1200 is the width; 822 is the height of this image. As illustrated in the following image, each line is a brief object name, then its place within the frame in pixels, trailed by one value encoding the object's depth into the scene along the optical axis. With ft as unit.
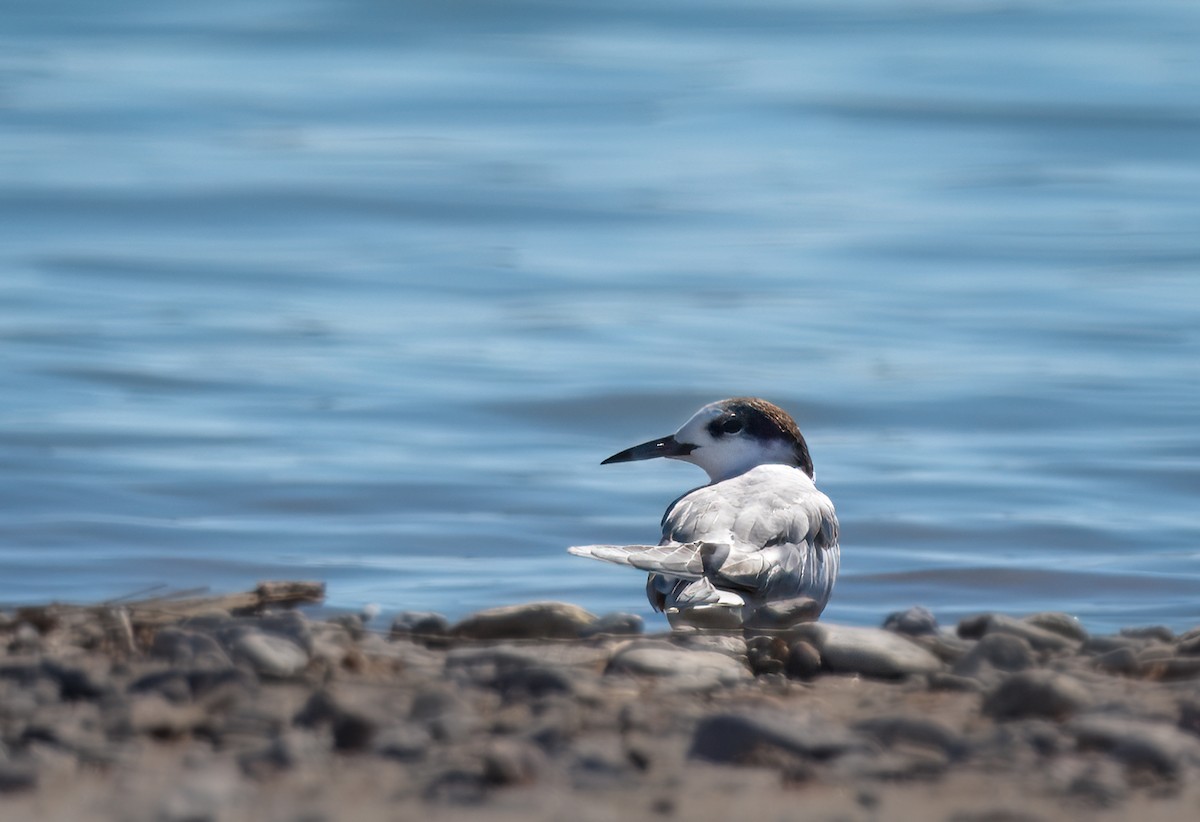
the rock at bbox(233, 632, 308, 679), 31.45
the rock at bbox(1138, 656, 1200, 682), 35.03
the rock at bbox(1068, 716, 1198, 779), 26.99
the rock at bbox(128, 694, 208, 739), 27.86
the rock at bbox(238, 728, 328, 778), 26.27
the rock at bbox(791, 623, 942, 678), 35.14
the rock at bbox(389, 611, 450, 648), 39.11
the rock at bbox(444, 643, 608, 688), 31.94
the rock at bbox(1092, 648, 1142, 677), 35.12
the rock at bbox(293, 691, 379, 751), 27.66
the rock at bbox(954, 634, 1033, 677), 34.47
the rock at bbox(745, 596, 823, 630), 44.27
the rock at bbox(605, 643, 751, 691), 33.12
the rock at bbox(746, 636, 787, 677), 36.50
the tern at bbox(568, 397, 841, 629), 46.65
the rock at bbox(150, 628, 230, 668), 31.60
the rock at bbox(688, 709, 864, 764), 27.04
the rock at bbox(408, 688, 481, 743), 27.91
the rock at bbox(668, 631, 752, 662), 37.17
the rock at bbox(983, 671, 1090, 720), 30.25
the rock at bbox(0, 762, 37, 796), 25.32
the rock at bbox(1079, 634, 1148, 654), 38.96
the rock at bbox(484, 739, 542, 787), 25.61
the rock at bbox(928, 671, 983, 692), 32.99
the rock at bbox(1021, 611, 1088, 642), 41.24
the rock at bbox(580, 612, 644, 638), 41.24
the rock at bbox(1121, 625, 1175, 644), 43.78
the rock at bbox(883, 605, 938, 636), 40.65
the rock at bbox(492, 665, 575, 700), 30.63
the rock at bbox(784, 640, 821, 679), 35.68
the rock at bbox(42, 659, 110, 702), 29.78
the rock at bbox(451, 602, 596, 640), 41.19
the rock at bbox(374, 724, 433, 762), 27.04
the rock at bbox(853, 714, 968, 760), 27.89
